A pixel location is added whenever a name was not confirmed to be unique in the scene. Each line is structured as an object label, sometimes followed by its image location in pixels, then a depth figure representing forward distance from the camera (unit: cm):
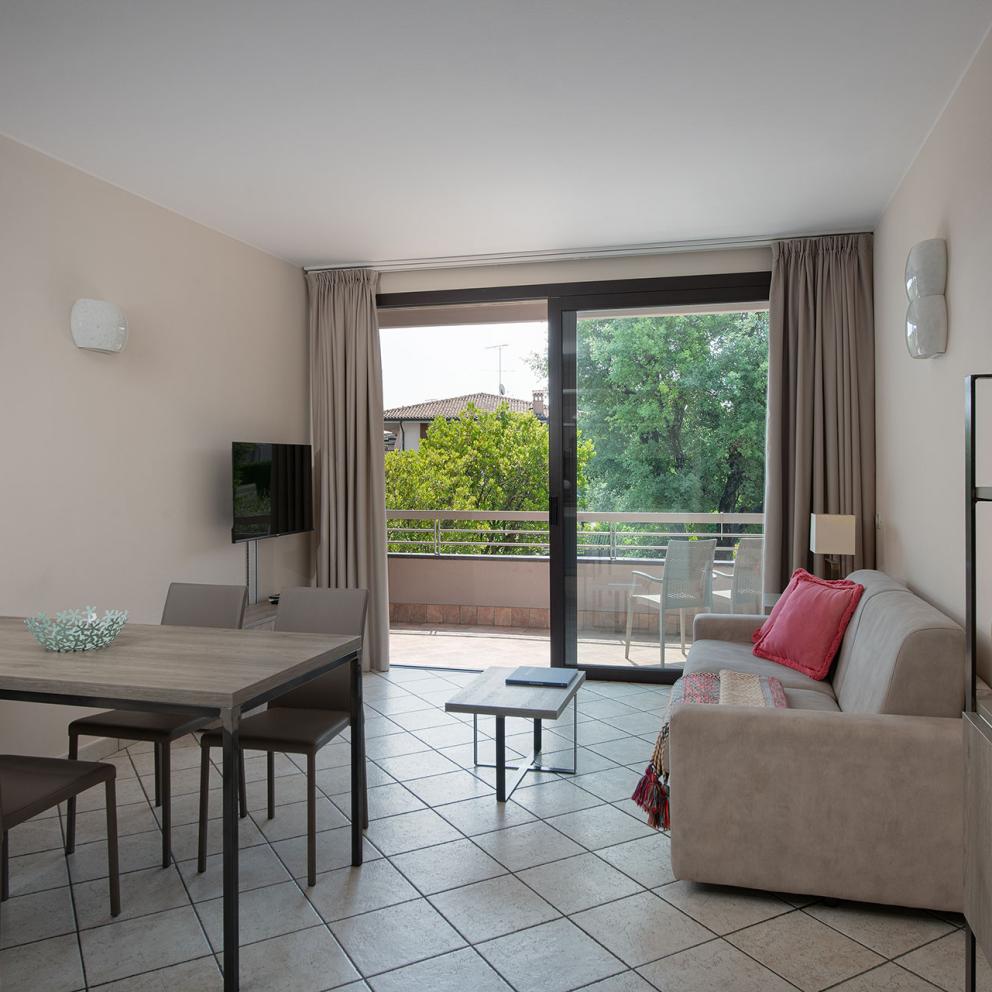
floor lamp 448
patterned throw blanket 297
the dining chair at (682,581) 536
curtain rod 512
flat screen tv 477
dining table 217
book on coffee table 370
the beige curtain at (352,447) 572
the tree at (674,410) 529
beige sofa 250
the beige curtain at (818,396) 489
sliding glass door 529
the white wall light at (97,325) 378
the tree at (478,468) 862
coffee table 336
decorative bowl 268
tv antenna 918
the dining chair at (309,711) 283
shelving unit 162
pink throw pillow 369
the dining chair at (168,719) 298
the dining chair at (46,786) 232
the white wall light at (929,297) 330
